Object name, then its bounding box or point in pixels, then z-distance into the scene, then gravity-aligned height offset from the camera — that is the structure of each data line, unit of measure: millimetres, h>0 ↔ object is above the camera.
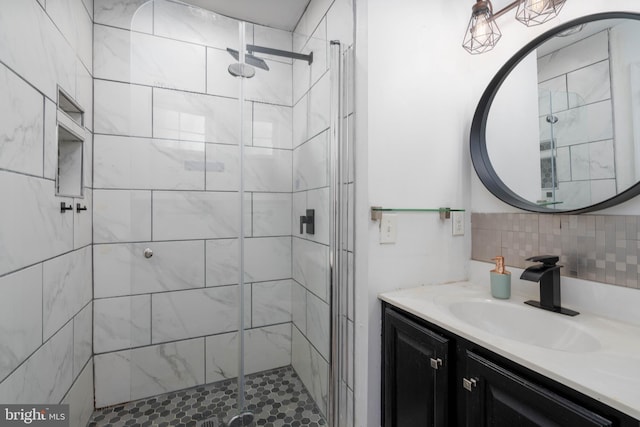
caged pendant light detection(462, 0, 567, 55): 1061 +823
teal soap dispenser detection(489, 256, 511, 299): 1085 -255
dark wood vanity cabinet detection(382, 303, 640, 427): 583 -454
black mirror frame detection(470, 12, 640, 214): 1003 +373
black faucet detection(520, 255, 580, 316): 949 -214
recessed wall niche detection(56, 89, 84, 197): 1182 +328
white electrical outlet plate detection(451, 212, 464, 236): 1329 -24
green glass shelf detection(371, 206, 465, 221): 1152 +35
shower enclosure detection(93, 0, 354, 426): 1256 +61
